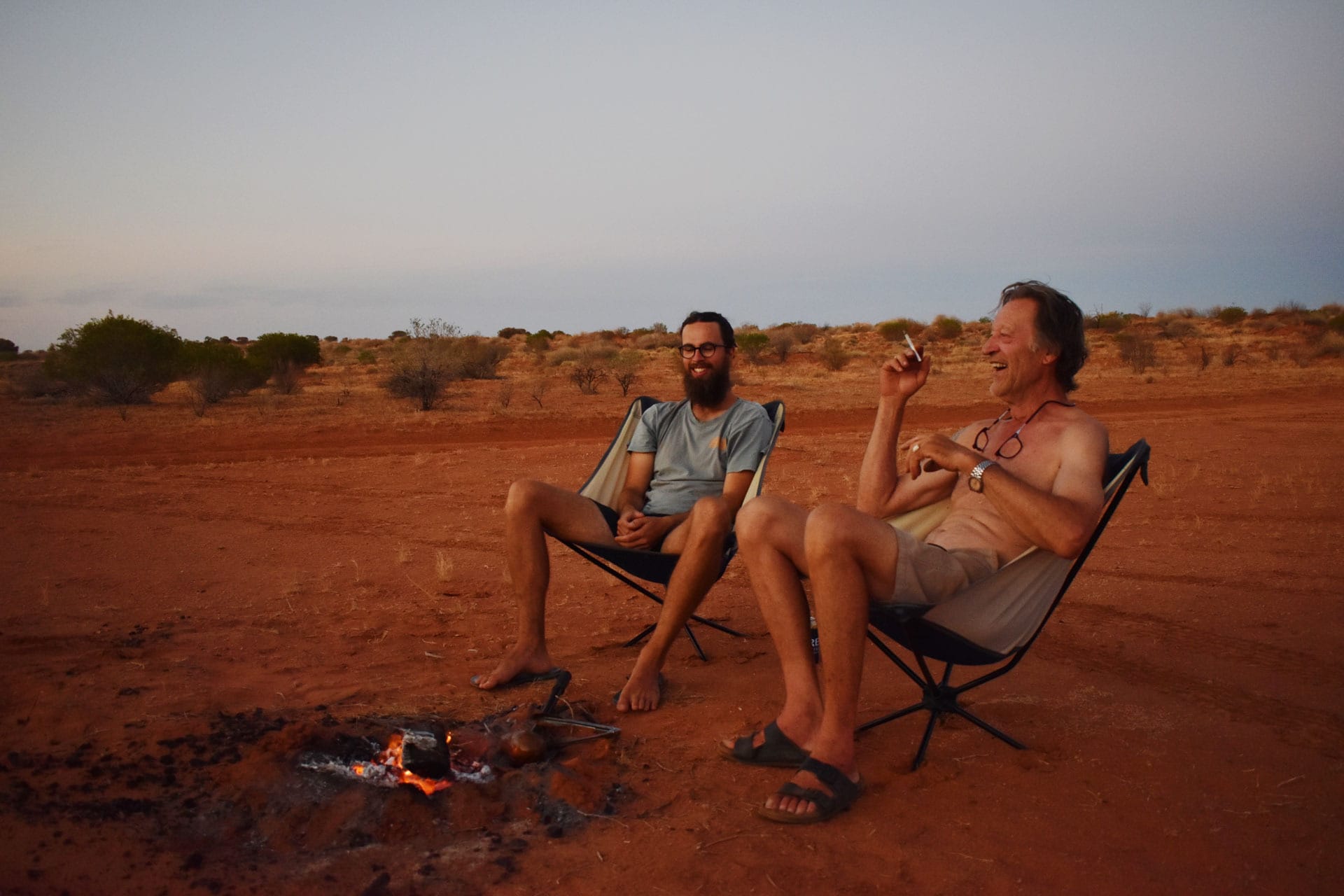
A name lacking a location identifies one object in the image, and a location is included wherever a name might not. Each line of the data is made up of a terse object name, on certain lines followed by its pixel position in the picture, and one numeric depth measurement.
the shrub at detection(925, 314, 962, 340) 37.53
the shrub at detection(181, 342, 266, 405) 16.88
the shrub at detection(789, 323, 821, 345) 33.06
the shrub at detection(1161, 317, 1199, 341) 30.94
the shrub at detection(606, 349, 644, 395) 18.44
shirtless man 2.78
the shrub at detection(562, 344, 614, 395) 18.75
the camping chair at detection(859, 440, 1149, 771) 2.83
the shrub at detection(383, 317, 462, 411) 15.91
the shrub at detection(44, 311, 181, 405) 17.17
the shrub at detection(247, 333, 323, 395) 19.39
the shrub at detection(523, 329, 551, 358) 32.89
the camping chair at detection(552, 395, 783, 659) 3.76
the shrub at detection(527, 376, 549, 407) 16.69
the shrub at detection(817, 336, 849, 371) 23.91
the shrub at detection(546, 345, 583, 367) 26.39
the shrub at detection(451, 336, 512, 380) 21.77
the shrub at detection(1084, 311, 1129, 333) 35.44
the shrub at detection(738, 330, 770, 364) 27.55
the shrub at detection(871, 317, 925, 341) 35.44
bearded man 3.50
